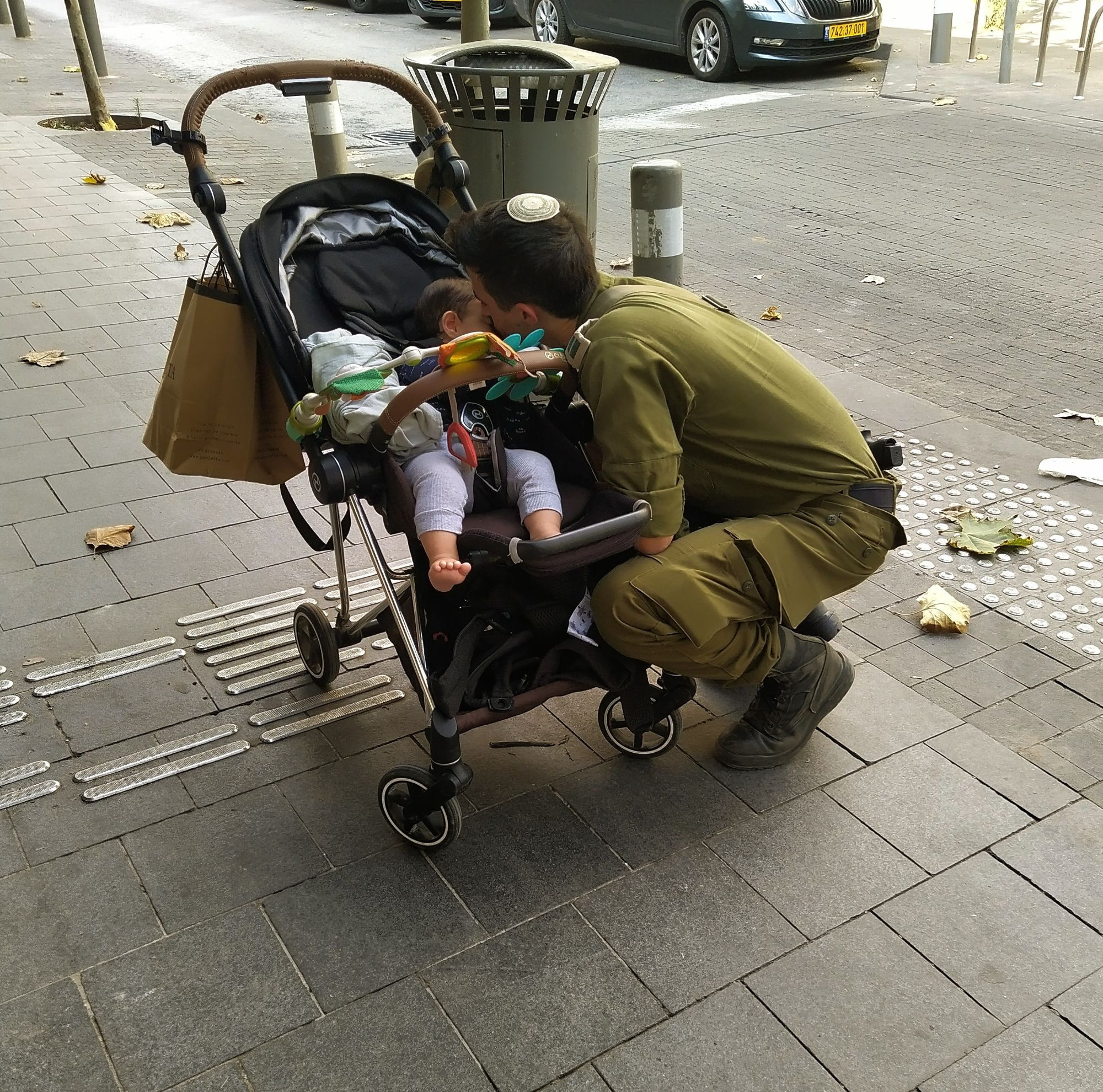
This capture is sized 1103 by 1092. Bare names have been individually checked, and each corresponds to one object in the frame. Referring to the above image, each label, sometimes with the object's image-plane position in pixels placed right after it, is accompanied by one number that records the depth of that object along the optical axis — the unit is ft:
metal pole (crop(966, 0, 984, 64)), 48.70
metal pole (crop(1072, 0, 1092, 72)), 41.24
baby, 8.99
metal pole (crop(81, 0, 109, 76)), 44.78
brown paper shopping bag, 10.55
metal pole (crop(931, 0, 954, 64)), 46.52
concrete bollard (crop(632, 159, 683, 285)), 16.79
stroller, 9.43
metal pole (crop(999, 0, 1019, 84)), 41.98
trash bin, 19.12
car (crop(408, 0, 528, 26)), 54.19
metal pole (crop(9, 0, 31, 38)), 57.21
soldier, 9.45
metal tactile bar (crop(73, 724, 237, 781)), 10.99
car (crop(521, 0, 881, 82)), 43.65
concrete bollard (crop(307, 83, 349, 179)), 20.76
